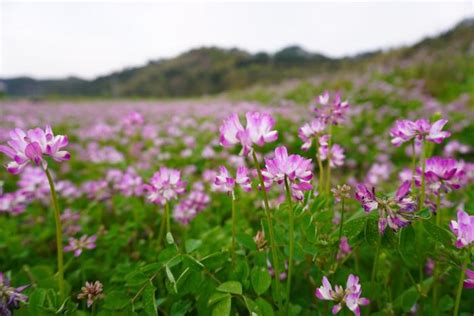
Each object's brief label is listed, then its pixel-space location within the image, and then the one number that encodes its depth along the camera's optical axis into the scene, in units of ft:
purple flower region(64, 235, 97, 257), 0.76
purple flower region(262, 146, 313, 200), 0.44
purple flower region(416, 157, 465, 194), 0.54
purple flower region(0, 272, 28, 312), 0.53
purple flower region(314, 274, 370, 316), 0.49
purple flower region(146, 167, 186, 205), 0.66
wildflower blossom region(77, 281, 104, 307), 0.51
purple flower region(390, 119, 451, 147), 0.54
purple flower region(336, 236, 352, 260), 0.73
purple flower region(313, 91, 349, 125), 0.67
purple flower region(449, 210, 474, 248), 0.43
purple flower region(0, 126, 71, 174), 0.48
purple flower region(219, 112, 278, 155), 0.44
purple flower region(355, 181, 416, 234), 0.43
